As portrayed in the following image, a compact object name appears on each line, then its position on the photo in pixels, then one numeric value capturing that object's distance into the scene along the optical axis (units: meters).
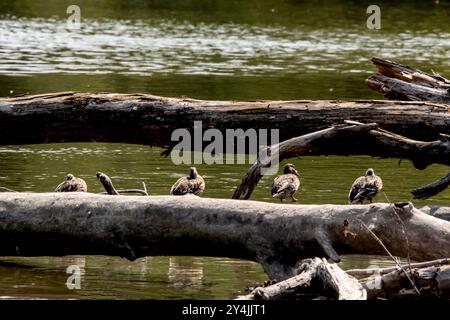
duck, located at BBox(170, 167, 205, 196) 15.91
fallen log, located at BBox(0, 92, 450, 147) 14.05
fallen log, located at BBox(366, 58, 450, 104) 14.62
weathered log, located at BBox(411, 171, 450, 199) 13.13
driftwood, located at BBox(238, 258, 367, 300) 9.52
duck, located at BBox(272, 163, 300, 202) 16.19
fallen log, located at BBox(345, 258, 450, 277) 10.03
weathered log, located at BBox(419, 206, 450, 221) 11.92
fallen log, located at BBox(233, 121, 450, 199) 13.39
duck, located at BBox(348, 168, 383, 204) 15.90
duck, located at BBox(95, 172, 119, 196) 12.70
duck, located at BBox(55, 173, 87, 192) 15.55
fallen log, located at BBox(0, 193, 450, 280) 10.84
